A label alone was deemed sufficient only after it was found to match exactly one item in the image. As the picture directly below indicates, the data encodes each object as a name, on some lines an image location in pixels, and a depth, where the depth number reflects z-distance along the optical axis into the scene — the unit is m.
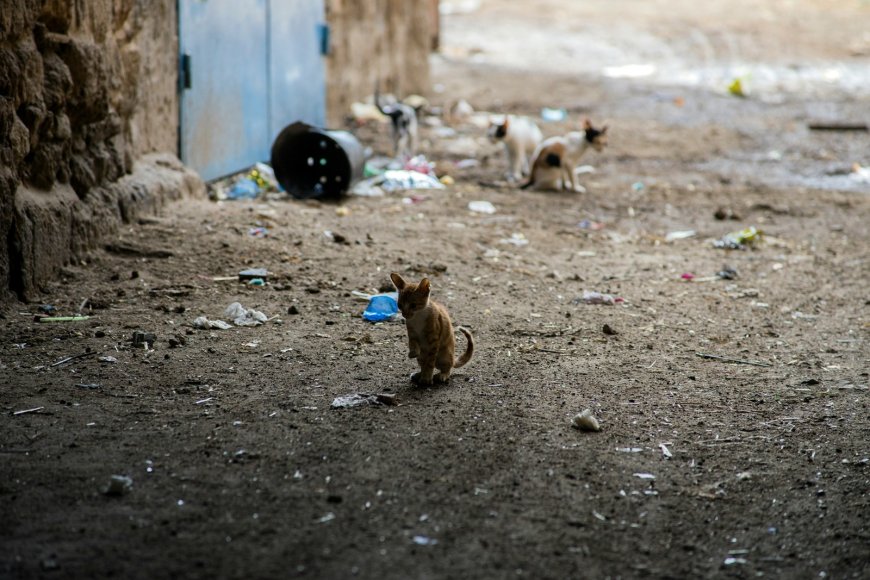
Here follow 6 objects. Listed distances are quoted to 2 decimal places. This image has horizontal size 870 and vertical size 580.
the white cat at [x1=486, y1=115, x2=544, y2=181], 19.58
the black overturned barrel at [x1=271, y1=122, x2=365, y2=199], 16.98
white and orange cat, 18.69
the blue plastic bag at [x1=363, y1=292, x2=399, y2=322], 11.16
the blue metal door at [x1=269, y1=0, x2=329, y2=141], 19.31
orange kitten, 8.69
